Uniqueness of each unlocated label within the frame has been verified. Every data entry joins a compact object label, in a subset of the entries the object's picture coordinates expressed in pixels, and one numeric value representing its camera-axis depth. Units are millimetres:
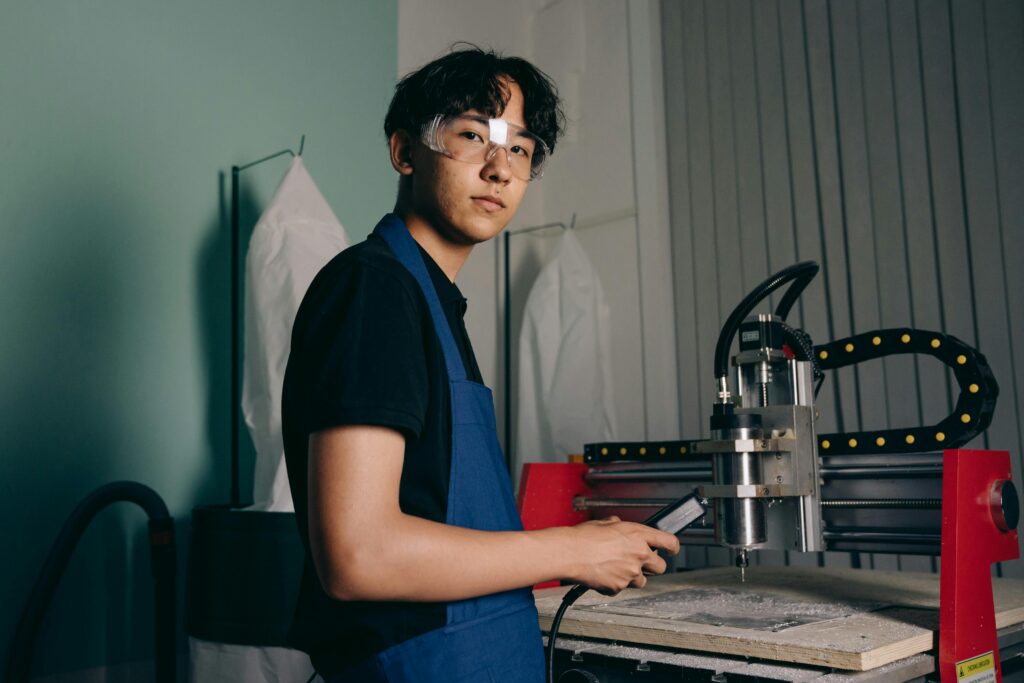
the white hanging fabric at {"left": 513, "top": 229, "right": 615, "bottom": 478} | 2670
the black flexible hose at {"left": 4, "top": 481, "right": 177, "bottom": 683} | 1639
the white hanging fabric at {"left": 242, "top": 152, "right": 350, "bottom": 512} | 1939
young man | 806
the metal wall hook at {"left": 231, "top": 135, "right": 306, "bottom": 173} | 2220
